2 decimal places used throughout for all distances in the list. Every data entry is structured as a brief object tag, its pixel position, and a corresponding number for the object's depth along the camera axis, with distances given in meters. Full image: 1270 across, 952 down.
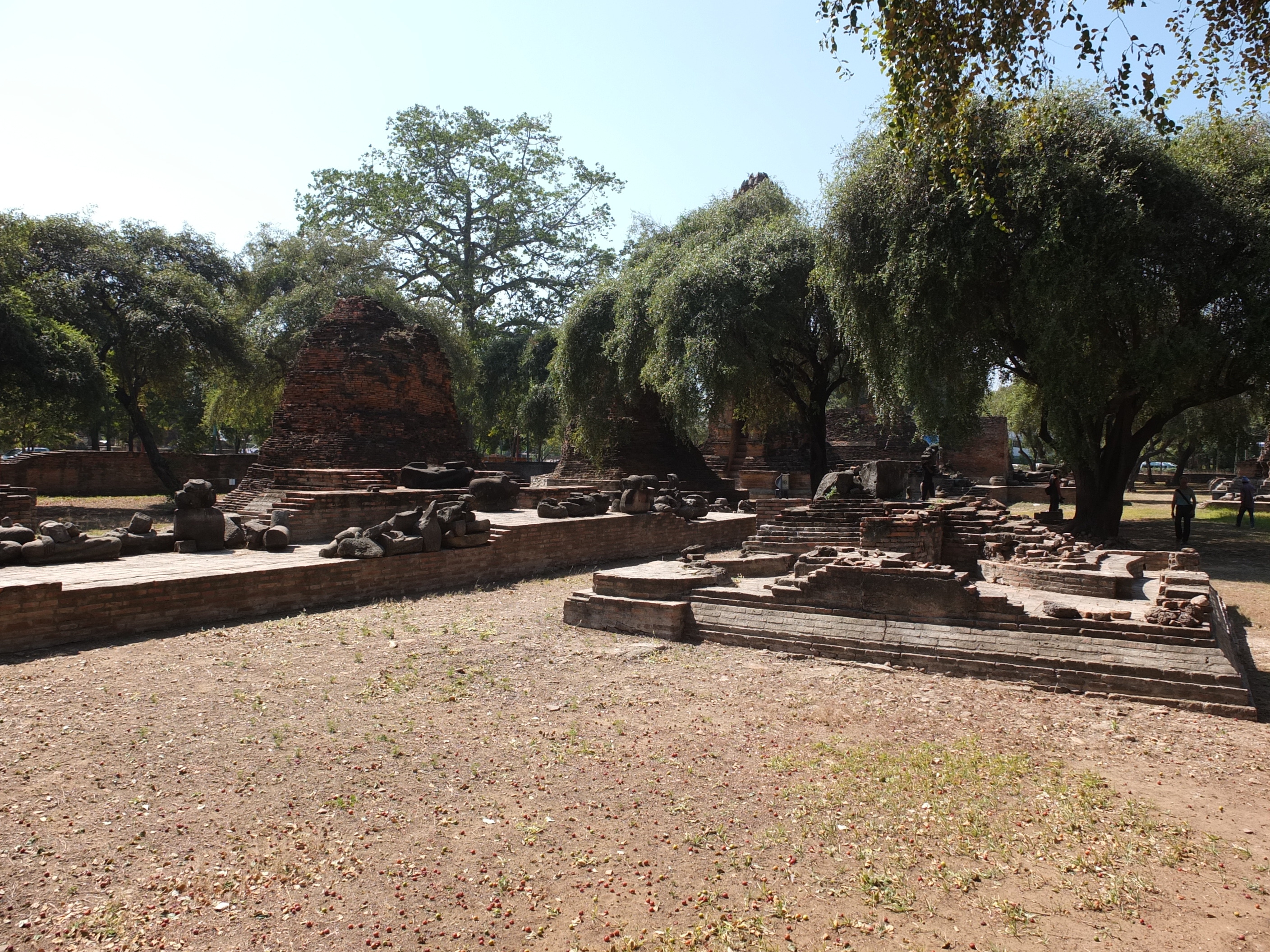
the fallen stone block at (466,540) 9.55
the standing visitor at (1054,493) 16.53
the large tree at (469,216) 28.95
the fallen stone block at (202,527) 8.84
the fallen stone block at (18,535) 7.62
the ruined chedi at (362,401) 16.27
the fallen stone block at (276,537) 9.38
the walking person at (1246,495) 16.20
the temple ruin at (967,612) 5.18
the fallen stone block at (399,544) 8.78
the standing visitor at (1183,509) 13.31
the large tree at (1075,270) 10.78
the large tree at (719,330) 15.75
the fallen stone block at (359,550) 8.55
